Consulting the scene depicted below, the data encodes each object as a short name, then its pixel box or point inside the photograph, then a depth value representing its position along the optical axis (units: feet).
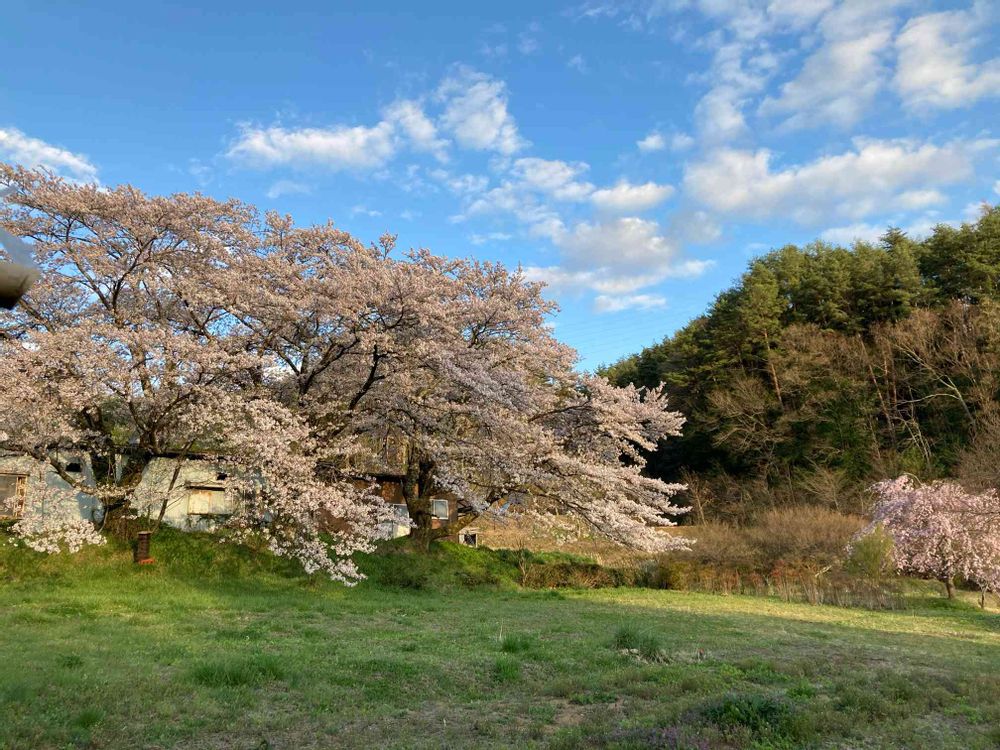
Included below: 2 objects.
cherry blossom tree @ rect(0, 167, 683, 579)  48.60
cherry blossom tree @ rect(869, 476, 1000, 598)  65.21
